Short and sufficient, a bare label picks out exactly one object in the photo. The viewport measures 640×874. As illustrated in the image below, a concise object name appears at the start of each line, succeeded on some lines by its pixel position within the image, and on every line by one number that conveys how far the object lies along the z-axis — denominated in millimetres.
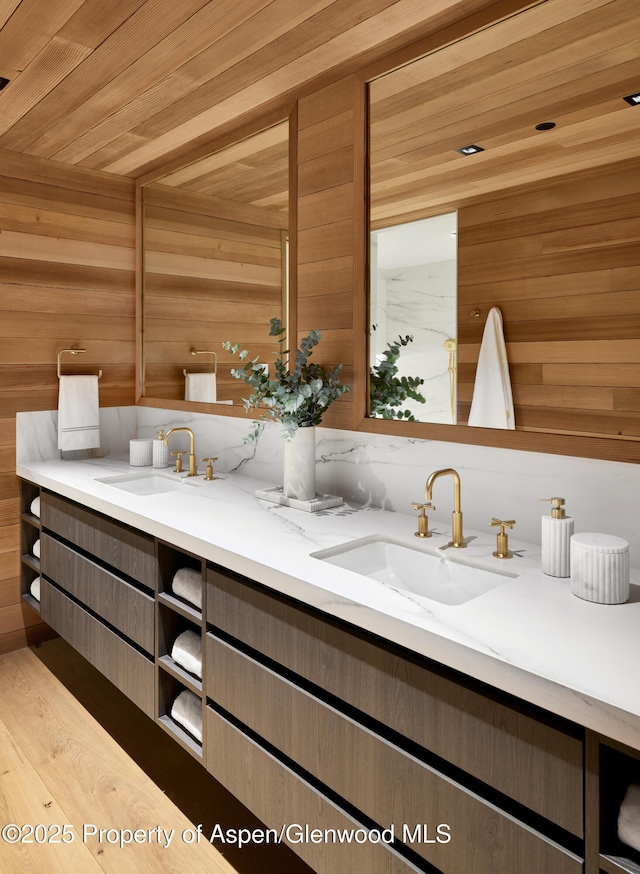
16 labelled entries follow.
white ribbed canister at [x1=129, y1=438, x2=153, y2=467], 2676
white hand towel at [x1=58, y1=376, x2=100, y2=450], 2783
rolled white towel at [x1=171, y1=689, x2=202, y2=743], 1749
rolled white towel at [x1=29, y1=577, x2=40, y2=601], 2689
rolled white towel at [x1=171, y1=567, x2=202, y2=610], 1712
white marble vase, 1925
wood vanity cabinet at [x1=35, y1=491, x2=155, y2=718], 1914
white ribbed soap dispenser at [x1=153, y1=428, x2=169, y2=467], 2607
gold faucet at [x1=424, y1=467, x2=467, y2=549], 1522
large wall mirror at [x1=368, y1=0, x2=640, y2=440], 1370
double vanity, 902
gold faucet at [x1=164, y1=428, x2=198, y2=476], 2461
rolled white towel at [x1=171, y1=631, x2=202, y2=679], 1731
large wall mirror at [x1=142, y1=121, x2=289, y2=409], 2256
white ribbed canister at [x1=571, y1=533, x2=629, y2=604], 1142
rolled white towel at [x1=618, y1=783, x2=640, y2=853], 848
